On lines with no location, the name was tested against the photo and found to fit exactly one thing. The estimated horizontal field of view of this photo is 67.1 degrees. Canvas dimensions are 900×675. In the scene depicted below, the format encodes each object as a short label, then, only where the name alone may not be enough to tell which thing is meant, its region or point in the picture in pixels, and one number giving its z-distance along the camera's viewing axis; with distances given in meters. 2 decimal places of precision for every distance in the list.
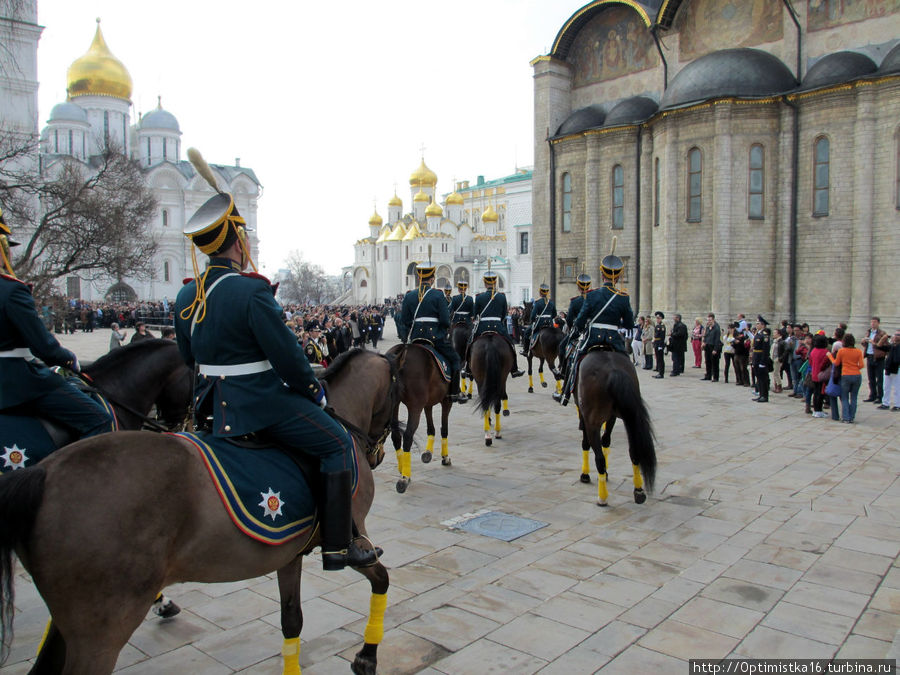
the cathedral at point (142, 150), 59.88
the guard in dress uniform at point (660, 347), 19.14
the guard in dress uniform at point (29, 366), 4.21
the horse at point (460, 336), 13.27
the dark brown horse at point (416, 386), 7.75
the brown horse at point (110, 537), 2.60
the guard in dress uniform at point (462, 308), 13.26
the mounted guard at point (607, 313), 7.75
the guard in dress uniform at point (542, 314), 15.75
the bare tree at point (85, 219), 17.28
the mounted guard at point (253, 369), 3.30
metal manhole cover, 6.25
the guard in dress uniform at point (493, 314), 11.72
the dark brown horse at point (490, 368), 9.95
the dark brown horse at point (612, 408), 6.96
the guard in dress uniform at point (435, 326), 8.70
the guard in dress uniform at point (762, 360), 14.30
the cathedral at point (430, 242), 82.94
